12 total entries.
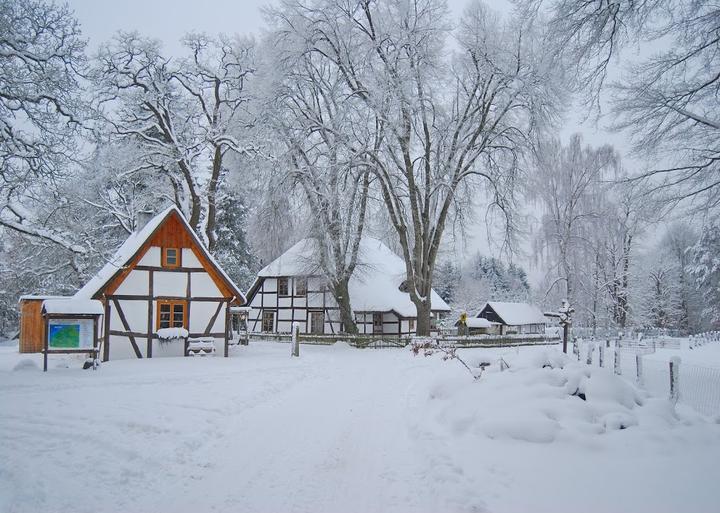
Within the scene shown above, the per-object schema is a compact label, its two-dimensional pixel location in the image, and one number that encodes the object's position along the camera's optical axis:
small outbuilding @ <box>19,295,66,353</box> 19.81
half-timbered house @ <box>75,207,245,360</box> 17.44
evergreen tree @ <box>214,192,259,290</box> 37.09
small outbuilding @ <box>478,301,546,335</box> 49.34
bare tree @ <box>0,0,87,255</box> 9.97
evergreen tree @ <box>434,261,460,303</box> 61.42
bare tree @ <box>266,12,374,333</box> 22.73
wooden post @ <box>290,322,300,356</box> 19.19
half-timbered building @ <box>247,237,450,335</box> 31.56
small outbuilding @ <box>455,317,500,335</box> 46.03
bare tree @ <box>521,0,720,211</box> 8.29
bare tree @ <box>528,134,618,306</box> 32.19
